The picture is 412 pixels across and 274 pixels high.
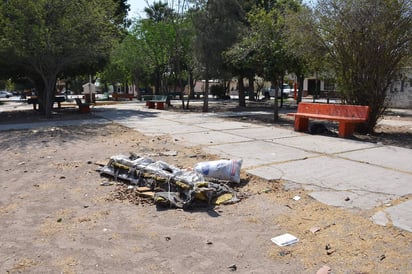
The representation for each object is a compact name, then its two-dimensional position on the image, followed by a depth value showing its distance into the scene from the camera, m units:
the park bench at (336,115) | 10.45
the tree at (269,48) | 14.23
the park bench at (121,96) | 39.70
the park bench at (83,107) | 20.14
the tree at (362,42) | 10.24
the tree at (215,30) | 18.66
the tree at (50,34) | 14.94
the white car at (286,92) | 40.09
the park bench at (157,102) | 22.82
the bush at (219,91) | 40.03
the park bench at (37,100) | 22.14
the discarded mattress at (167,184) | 5.05
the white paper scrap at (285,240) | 3.91
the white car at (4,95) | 63.06
